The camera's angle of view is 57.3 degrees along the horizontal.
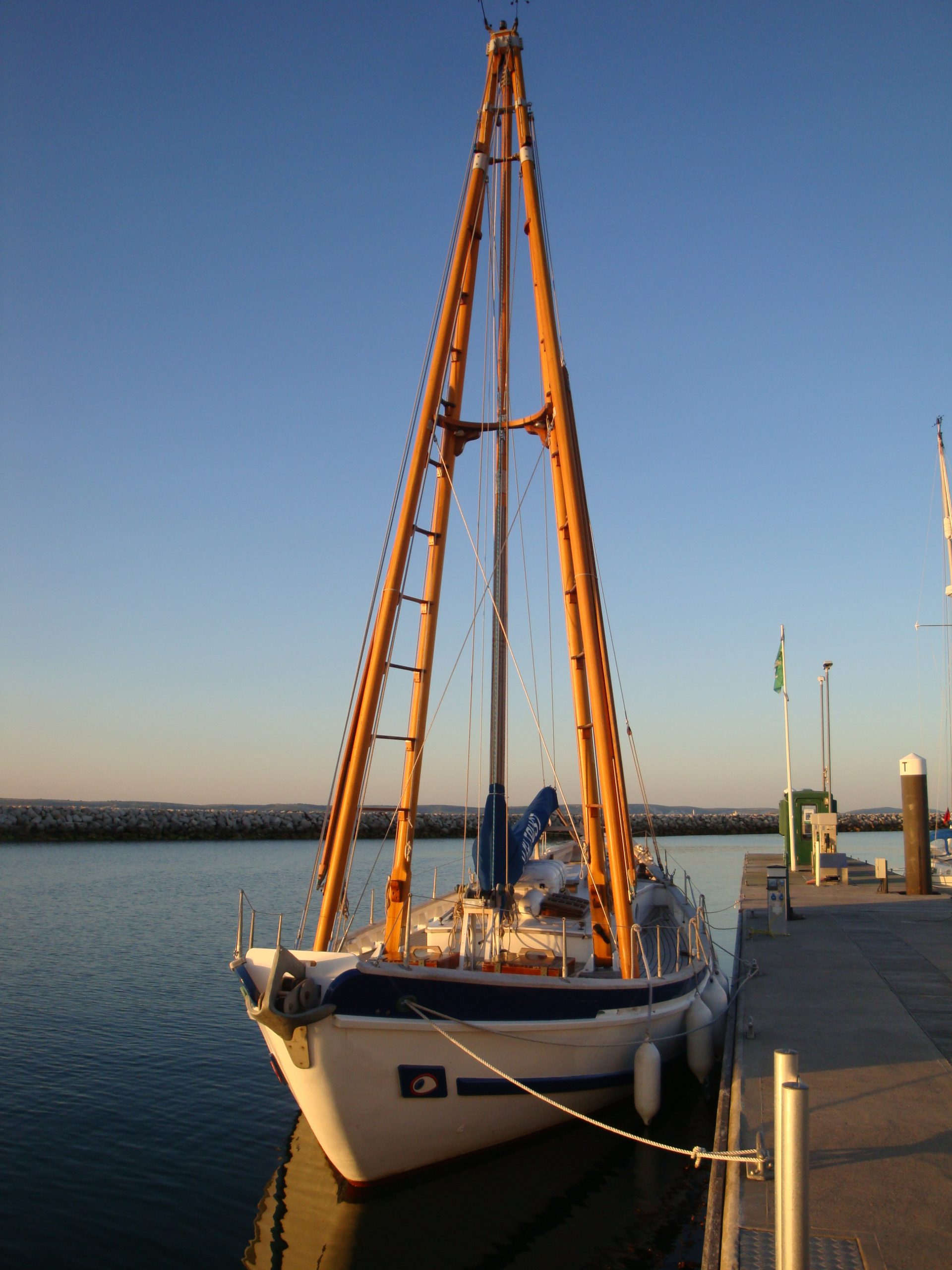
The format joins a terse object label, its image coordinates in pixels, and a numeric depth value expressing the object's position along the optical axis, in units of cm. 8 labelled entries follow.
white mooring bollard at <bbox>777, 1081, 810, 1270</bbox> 474
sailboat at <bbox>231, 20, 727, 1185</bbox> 770
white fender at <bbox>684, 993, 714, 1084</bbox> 1108
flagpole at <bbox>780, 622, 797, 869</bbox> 2897
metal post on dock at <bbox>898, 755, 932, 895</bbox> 2239
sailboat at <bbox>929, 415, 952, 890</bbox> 2759
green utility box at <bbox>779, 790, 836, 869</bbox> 3031
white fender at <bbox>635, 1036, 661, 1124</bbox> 948
